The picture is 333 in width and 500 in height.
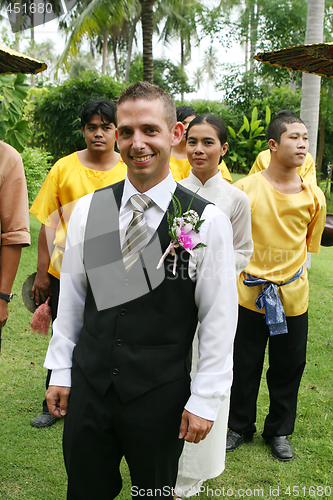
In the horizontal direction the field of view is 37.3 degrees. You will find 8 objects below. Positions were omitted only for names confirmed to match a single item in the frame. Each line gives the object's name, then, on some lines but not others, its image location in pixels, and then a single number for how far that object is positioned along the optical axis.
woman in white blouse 2.98
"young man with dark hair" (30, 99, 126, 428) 3.64
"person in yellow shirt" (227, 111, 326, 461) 3.51
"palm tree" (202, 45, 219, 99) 49.84
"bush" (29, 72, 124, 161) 13.80
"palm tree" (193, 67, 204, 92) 54.68
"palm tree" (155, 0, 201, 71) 30.47
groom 1.98
